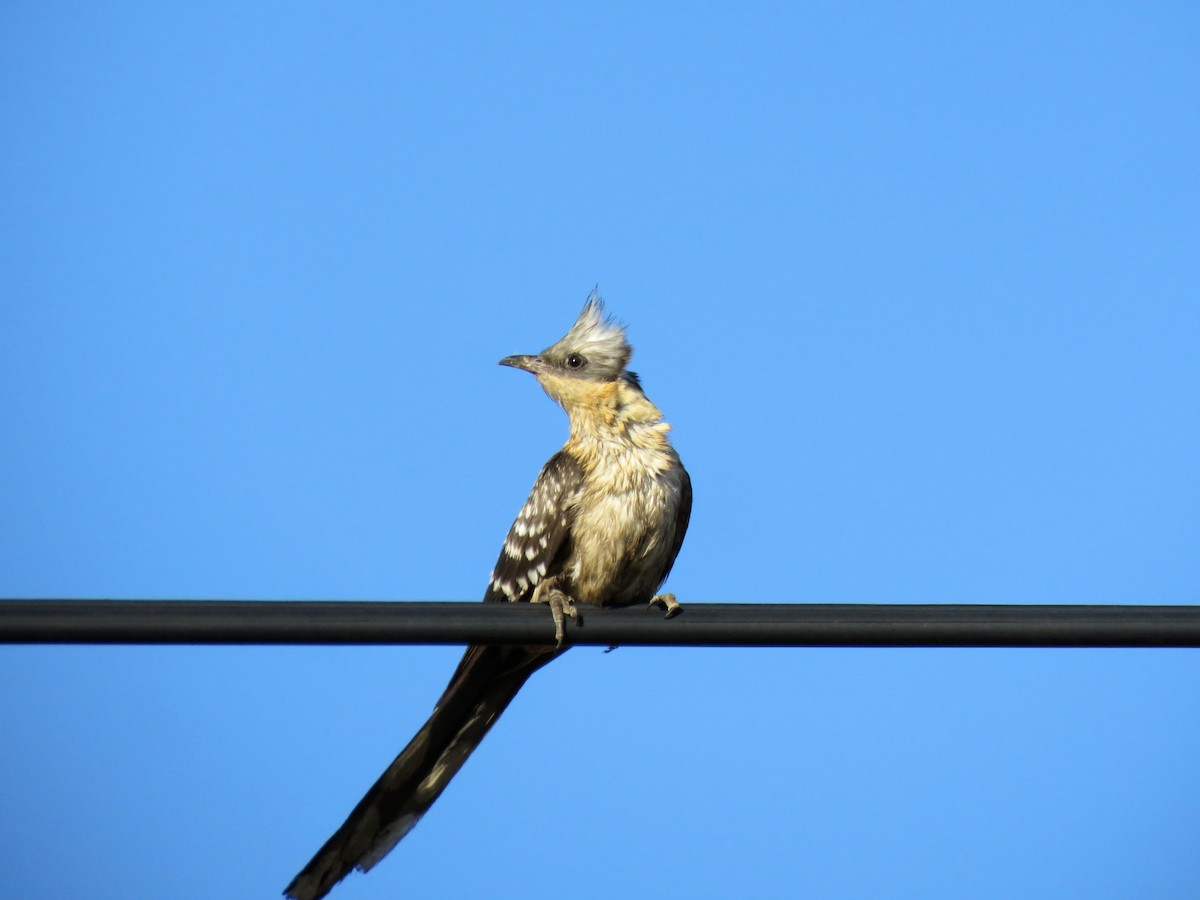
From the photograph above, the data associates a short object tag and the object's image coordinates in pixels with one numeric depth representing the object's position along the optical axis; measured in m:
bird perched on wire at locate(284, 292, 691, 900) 10.60
